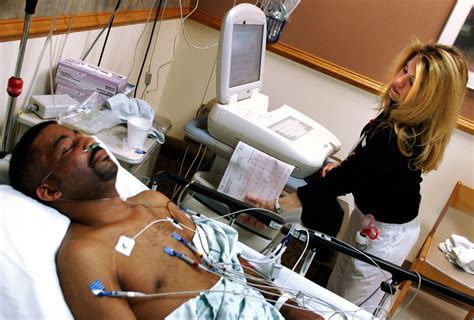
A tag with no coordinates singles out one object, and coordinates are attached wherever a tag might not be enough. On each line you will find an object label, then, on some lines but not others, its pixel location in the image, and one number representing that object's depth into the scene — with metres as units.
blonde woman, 1.66
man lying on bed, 1.04
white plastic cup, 1.59
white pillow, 1.00
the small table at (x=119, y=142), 1.49
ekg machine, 1.83
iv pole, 1.18
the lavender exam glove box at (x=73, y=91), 1.71
